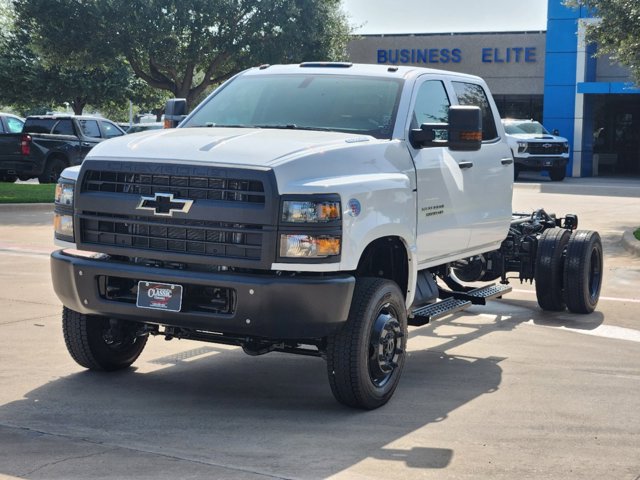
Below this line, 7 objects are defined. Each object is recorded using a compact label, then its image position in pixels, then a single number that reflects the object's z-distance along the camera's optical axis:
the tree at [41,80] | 46.16
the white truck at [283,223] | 6.12
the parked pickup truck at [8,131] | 26.22
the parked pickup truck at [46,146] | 26.25
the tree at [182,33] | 34.66
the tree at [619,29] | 18.53
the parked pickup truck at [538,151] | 34.22
